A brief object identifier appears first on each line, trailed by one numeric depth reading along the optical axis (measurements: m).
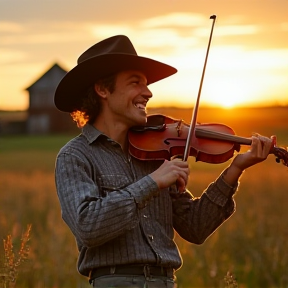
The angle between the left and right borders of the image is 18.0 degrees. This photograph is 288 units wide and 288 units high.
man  4.12
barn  56.53
